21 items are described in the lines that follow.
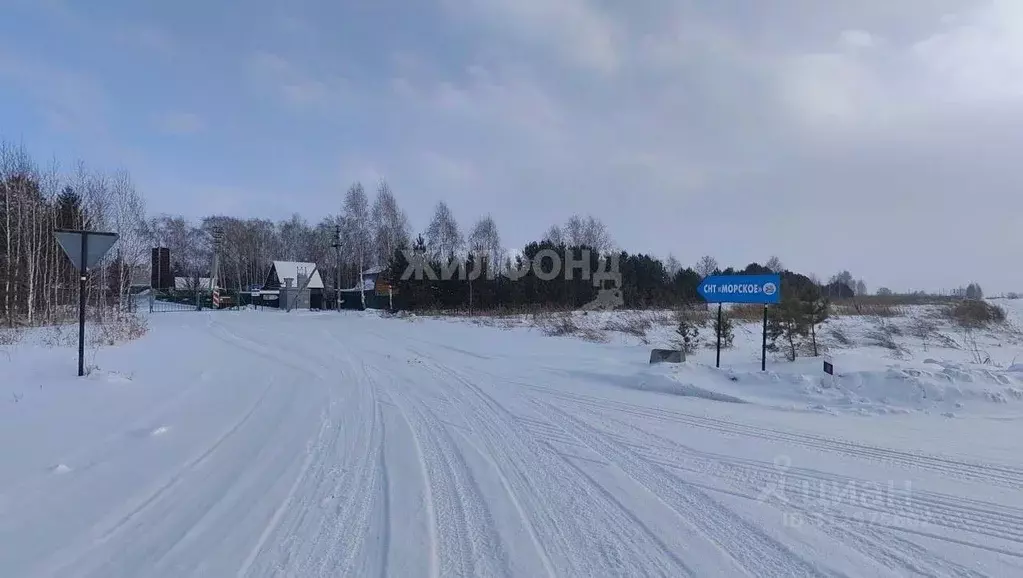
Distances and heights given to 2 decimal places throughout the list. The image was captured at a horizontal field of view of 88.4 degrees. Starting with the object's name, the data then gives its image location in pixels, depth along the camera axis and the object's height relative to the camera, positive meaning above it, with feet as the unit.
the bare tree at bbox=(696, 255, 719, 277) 264.60 +13.33
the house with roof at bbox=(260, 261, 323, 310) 172.45 -0.29
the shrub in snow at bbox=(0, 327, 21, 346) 43.59 -5.15
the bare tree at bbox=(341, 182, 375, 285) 166.91 +21.39
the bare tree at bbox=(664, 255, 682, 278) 301.73 +15.89
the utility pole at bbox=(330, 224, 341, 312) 150.02 +10.57
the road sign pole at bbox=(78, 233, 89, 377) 30.73 -2.13
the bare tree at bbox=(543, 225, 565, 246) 235.75 +24.41
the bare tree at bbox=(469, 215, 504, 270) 207.12 +19.39
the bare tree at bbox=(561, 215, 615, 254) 223.71 +23.83
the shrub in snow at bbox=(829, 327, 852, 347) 55.76 -4.89
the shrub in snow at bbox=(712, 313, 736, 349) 48.93 -4.04
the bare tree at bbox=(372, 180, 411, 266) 168.86 +20.62
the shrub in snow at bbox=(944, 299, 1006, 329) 75.87 -3.01
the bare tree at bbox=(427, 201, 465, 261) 187.11 +19.62
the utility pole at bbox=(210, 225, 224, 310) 179.07 +3.39
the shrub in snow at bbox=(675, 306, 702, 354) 49.52 -4.65
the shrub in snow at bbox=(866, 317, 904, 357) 50.01 -4.68
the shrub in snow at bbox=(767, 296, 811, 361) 42.78 -2.49
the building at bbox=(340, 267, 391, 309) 157.99 -3.33
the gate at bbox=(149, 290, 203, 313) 185.80 -7.02
